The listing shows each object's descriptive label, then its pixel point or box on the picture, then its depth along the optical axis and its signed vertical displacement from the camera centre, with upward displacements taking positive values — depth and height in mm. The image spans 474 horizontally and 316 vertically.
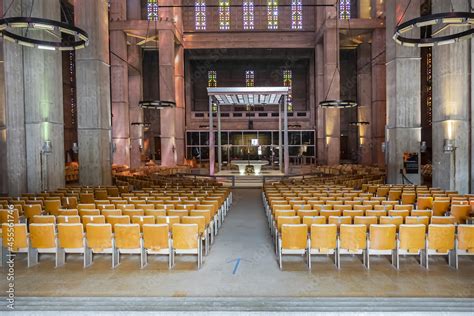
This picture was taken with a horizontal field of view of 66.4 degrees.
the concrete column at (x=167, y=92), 28484 +4681
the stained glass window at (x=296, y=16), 34938 +12871
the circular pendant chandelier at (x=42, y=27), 8939 +3267
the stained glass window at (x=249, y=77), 40812 +8194
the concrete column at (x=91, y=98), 17562 +2652
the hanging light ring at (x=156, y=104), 21583 +2894
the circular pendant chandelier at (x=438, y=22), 8953 +3248
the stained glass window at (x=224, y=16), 34688 +12891
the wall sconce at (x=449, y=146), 14141 +37
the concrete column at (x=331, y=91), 29469 +4687
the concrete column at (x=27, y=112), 13953 +1603
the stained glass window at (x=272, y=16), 35031 +12926
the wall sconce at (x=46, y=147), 14031 +221
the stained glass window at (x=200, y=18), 34531 +12667
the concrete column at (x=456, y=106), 14359 +1657
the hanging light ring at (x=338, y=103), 21625 +2774
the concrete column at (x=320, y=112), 31852 +3314
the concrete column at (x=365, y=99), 31875 +4434
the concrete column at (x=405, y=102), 17719 +2250
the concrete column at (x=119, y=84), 28609 +5460
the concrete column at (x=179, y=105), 31297 +3980
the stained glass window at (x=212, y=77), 40594 +8231
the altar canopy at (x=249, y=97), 20656 +3398
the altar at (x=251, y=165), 24531 -1030
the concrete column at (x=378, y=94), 29547 +4556
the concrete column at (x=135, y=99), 31875 +4738
